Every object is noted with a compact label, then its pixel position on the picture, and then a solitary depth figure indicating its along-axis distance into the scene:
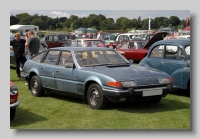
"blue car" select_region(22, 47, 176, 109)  7.50
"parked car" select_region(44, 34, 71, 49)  28.82
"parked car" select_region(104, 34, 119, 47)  35.11
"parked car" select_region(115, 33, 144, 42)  27.33
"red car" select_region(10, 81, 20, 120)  6.69
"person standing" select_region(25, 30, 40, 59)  13.16
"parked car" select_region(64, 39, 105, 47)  18.43
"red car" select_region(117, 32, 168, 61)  18.25
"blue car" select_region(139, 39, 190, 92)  9.26
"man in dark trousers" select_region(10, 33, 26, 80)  12.55
